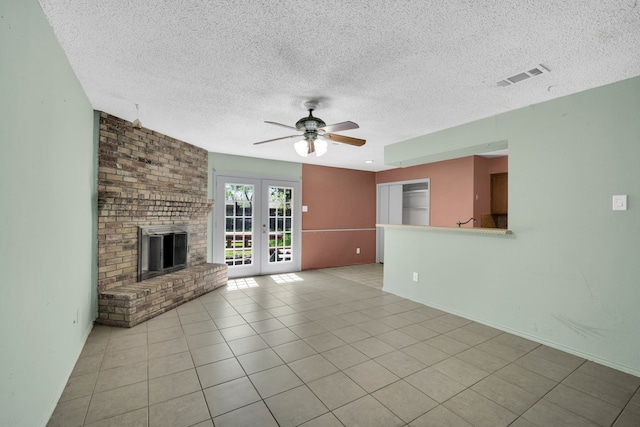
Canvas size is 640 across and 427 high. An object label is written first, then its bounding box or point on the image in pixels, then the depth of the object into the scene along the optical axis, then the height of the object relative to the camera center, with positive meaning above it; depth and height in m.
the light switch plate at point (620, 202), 2.42 +0.12
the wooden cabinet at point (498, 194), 5.57 +0.43
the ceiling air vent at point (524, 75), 2.27 +1.17
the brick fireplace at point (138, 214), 3.34 -0.01
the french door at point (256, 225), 5.58 -0.22
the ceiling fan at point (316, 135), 2.83 +0.83
